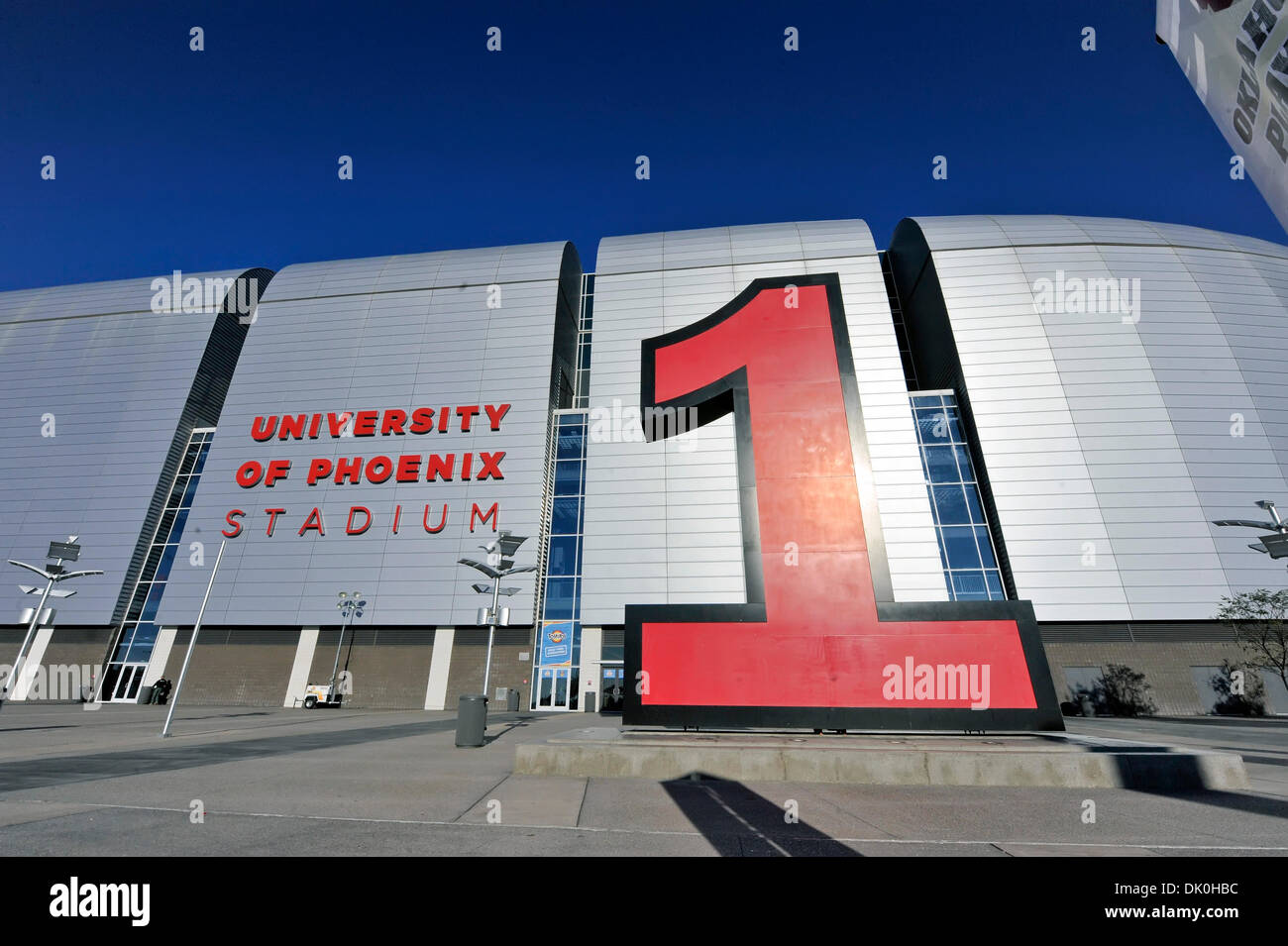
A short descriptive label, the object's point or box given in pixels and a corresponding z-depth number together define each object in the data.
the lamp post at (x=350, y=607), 28.16
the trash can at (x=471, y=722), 11.92
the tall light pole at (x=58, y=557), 17.04
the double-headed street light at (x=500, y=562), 15.66
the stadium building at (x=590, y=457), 26.83
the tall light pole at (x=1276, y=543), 13.95
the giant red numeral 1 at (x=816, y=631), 9.46
